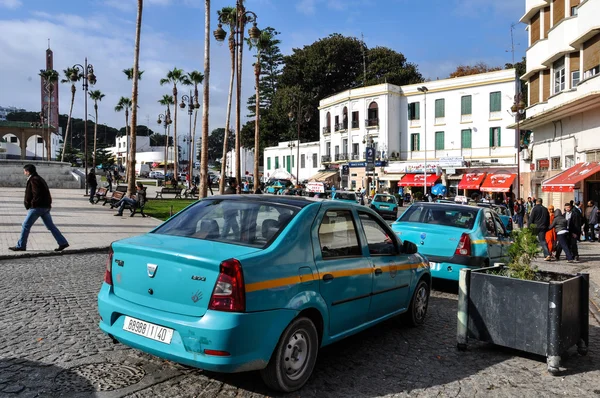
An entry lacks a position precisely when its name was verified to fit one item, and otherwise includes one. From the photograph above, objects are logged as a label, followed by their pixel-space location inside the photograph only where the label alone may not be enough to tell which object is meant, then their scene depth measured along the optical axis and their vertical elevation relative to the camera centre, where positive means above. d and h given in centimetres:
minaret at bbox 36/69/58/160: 6369 +1544
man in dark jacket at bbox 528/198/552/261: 1508 -54
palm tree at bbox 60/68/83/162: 6088 +1427
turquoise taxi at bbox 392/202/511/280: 830 -60
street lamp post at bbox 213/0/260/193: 2344 +777
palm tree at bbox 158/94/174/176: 7475 +1425
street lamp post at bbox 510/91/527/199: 3180 +619
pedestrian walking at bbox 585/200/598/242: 1975 -77
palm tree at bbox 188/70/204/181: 5782 +1379
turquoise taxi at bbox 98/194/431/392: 369 -70
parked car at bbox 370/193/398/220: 2853 -33
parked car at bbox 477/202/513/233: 1820 -56
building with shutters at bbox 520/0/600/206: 1989 +479
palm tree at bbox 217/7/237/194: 3167 +1129
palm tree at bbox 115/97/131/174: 7896 +1465
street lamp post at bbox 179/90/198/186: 5076 +1018
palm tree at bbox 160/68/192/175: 6094 +1455
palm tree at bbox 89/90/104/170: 7106 +1433
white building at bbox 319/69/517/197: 4506 +696
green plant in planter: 525 -57
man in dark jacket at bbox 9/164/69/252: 1023 -8
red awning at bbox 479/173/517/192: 4008 +141
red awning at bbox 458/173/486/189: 4275 +162
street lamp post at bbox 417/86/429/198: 4841 +893
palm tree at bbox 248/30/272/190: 3372 +979
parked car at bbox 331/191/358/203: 2700 +21
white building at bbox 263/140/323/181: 6262 +524
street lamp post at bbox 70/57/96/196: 3406 +862
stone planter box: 488 -114
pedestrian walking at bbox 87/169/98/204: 2645 +66
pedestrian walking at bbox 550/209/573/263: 1387 -85
